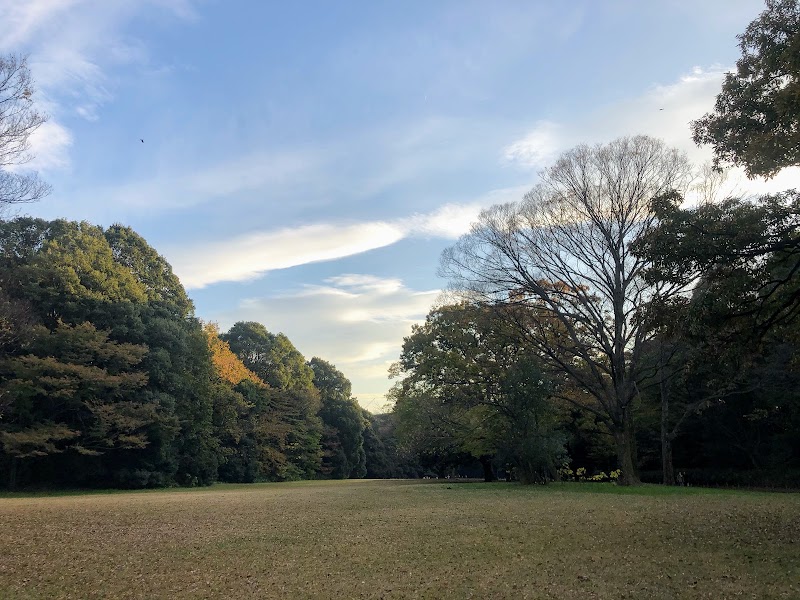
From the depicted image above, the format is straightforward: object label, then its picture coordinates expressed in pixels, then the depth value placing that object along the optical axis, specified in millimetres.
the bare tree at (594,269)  23078
